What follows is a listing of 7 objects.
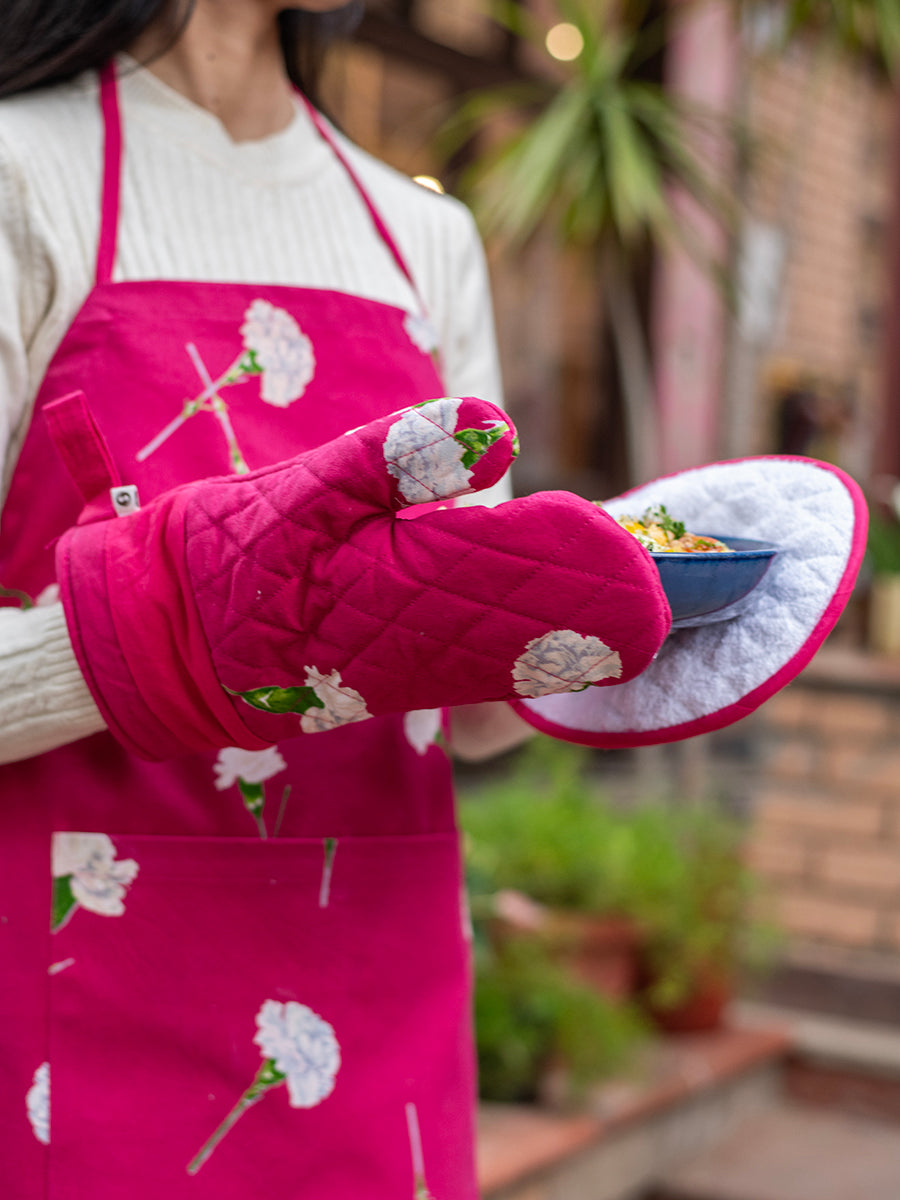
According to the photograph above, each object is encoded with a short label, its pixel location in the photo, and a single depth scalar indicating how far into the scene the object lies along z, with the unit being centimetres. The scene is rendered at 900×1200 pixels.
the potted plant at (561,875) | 257
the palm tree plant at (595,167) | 280
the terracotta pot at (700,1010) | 284
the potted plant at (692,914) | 274
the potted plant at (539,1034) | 236
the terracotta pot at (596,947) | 258
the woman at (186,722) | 74
